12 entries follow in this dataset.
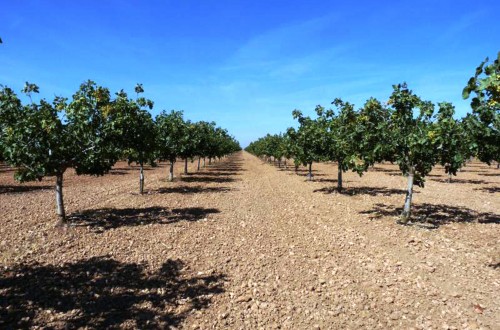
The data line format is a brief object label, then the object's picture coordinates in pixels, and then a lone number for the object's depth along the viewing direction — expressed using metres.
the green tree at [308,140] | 25.41
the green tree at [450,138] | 10.88
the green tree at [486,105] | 5.06
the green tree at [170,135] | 26.72
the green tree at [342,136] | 13.27
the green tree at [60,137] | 11.32
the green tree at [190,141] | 29.41
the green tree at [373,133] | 12.84
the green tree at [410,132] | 12.03
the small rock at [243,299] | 7.17
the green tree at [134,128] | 13.70
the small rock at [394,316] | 6.49
